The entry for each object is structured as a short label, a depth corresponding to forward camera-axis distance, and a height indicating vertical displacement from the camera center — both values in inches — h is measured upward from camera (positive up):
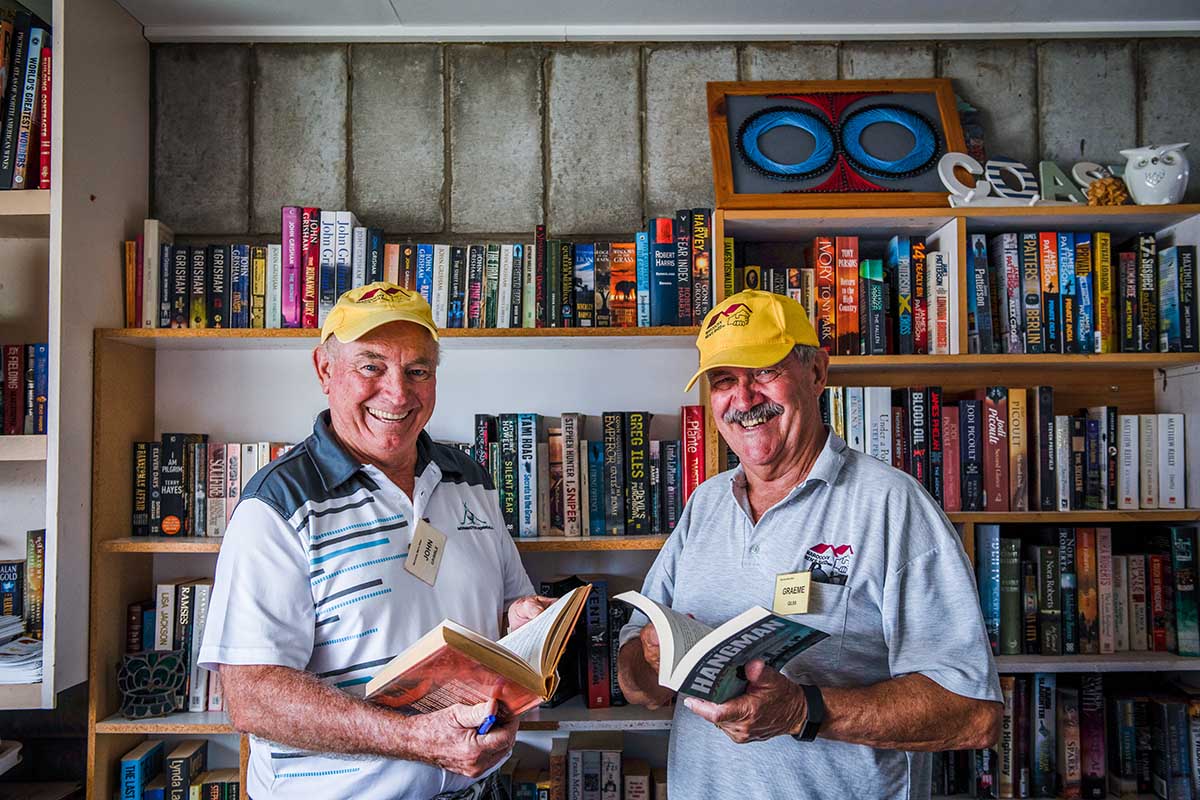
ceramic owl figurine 87.7 +26.8
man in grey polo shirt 52.8 -12.6
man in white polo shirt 53.2 -11.6
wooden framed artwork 91.0 +32.5
